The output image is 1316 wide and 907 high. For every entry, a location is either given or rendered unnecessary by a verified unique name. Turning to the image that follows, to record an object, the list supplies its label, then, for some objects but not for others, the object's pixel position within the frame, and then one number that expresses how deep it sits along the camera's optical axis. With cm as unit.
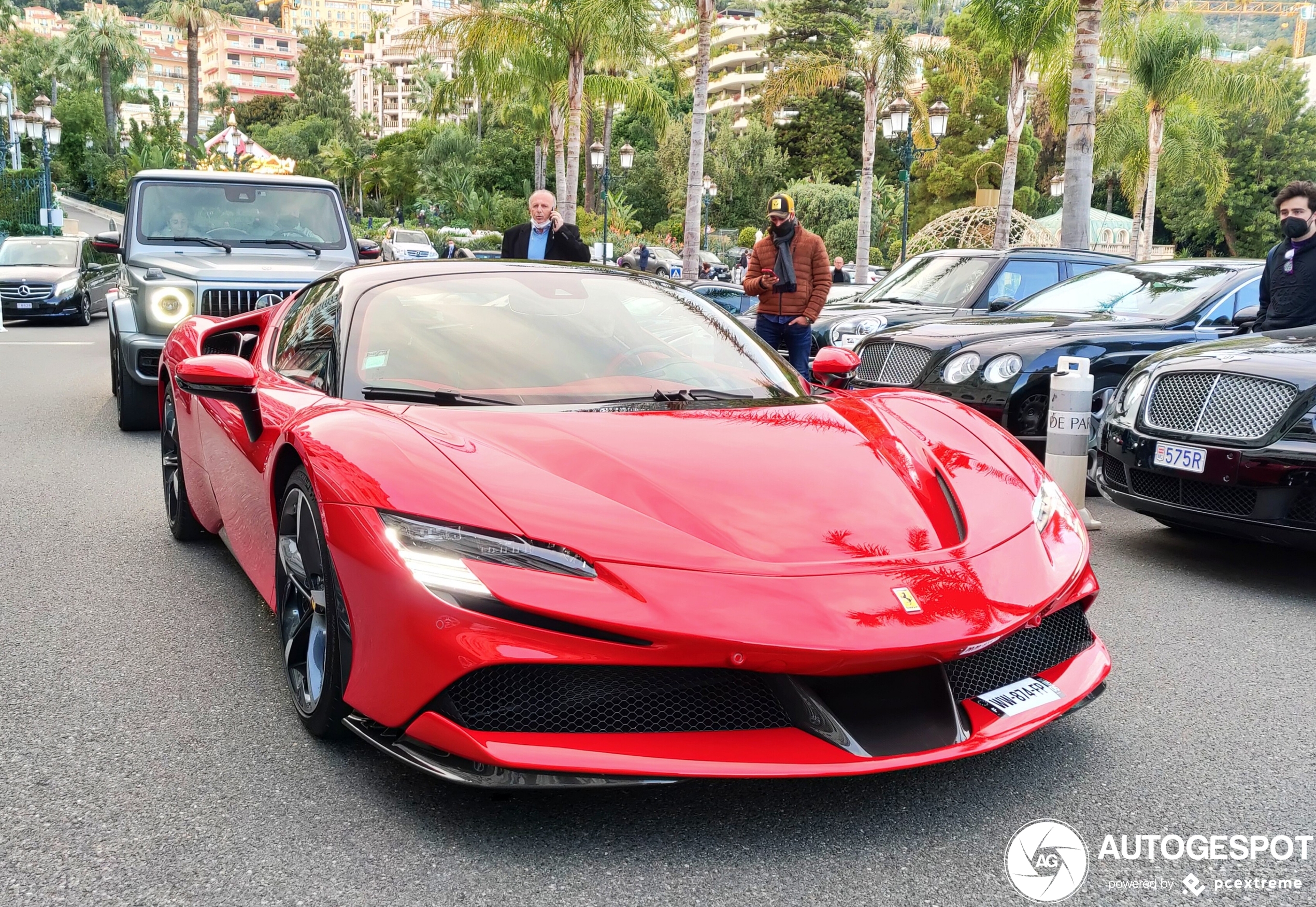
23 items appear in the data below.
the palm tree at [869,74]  2936
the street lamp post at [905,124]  2531
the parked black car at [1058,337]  739
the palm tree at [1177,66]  3016
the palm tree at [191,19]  5219
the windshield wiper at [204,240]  978
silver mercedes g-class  884
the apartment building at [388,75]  16462
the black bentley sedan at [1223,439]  491
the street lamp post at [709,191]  5262
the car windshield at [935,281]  1099
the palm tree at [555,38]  2781
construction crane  14438
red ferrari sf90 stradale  249
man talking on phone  973
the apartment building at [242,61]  19512
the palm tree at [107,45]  7006
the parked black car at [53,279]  2048
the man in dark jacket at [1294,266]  695
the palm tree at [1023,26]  2188
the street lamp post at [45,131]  3933
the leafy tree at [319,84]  11969
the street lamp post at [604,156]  3538
